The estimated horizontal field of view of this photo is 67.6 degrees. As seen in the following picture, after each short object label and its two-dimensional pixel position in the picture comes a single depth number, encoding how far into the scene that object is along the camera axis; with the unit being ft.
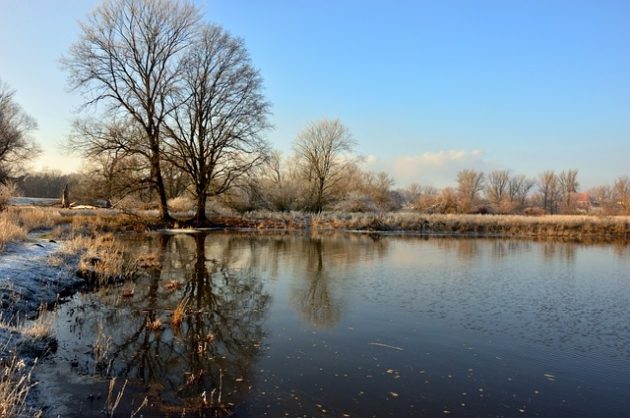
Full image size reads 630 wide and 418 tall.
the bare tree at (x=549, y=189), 281.54
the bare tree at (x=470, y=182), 237.70
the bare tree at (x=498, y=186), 265.34
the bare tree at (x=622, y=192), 199.72
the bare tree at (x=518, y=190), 276.78
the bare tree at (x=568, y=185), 279.28
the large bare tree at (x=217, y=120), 96.12
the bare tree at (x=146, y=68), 87.61
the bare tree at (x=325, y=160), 148.46
